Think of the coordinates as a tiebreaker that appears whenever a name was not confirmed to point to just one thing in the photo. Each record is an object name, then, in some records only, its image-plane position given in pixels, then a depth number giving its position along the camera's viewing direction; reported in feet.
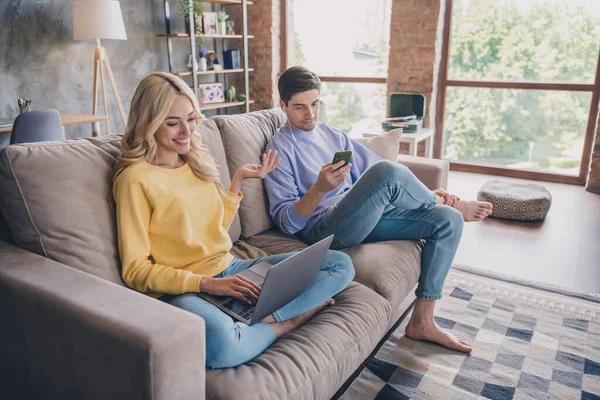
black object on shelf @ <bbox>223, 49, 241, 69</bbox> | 17.38
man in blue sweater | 5.76
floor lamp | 12.60
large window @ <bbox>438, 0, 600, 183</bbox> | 13.75
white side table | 12.30
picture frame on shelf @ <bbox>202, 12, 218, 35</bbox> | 16.33
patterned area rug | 5.39
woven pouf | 10.79
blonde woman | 4.17
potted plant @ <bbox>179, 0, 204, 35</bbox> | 15.19
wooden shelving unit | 15.62
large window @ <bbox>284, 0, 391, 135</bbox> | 16.85
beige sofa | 3.20
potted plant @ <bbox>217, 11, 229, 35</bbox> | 16.70
